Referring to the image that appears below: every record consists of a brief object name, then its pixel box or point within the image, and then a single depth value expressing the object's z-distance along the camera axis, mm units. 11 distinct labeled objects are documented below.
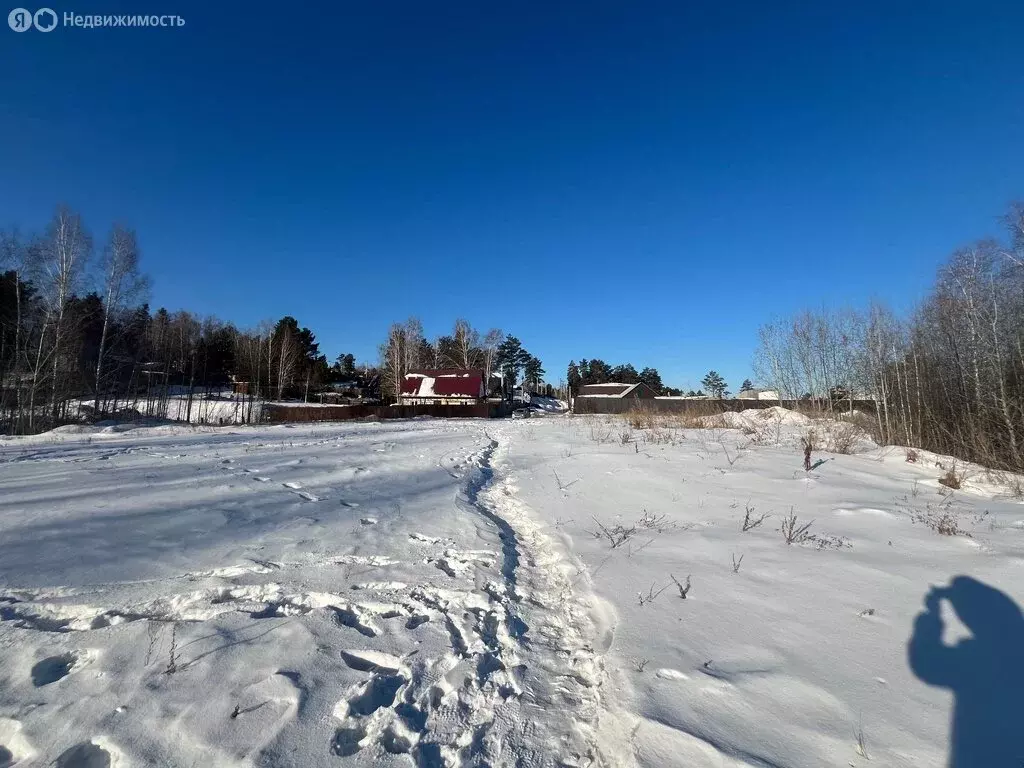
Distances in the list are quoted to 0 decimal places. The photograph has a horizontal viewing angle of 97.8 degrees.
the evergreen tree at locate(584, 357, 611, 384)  85500
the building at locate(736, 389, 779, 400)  32534
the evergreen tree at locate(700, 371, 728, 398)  86875
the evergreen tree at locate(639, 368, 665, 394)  85975
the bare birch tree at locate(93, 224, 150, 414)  21375
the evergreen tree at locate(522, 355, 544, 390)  83312
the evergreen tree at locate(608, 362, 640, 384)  87000
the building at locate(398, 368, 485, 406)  45312
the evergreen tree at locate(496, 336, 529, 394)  73500
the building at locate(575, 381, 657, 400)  56206
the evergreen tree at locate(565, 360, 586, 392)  88750
